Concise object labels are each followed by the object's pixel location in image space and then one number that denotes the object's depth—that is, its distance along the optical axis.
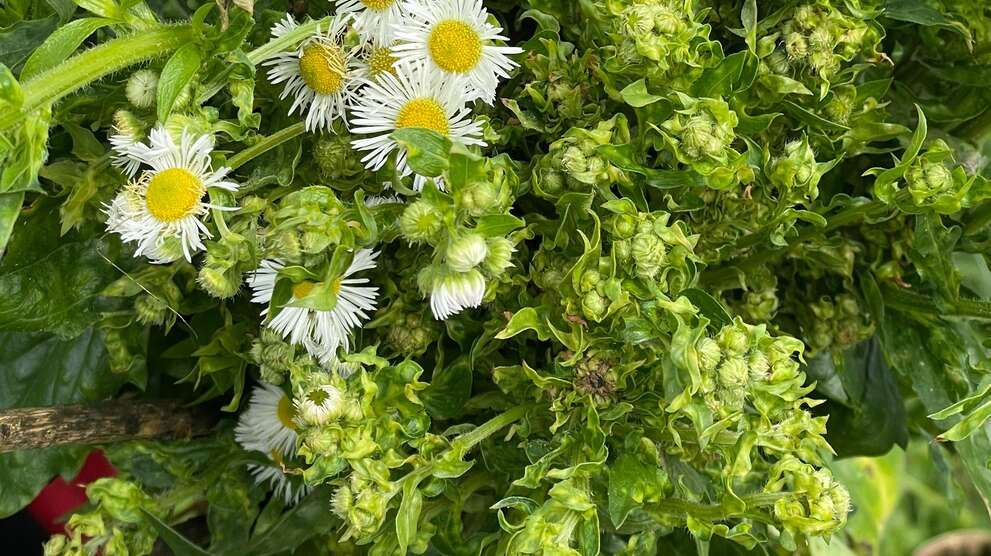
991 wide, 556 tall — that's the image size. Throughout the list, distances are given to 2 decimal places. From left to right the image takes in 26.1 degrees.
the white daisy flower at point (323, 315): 0.33
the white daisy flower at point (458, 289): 0.31
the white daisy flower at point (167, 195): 0.31
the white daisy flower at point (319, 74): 0.33
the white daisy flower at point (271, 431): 0.37
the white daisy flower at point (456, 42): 0.33
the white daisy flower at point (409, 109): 0.33
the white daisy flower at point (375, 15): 0.33
